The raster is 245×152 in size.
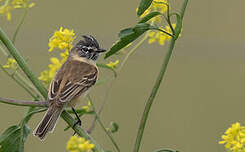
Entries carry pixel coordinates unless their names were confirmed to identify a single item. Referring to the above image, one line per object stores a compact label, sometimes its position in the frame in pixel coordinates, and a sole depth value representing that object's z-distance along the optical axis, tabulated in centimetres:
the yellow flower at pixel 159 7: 404
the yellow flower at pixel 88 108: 424
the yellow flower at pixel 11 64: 431
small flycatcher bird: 444
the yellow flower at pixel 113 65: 460
